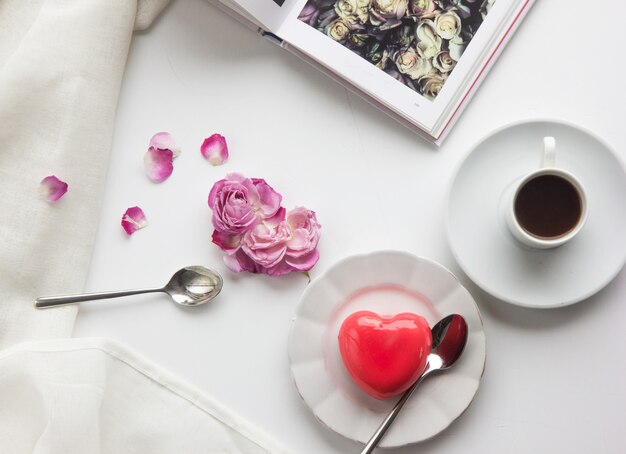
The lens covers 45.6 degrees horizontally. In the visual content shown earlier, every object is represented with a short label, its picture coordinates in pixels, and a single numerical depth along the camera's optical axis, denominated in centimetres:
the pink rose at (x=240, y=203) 97
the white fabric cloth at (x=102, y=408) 97
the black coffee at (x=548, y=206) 88
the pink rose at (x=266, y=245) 97
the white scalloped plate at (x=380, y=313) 94
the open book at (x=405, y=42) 97
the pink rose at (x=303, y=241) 97
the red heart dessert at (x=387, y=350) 92
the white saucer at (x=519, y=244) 91
